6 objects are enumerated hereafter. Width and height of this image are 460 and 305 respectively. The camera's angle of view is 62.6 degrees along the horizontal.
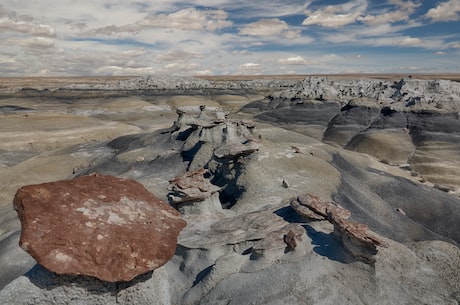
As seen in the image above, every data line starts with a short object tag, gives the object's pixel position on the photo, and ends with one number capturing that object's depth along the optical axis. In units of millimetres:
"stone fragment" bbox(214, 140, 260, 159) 21938
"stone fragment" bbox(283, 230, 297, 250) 12336
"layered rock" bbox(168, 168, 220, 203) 15492
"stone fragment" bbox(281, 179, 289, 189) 21167
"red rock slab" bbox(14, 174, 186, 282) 8664
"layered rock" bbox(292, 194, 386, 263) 11477
